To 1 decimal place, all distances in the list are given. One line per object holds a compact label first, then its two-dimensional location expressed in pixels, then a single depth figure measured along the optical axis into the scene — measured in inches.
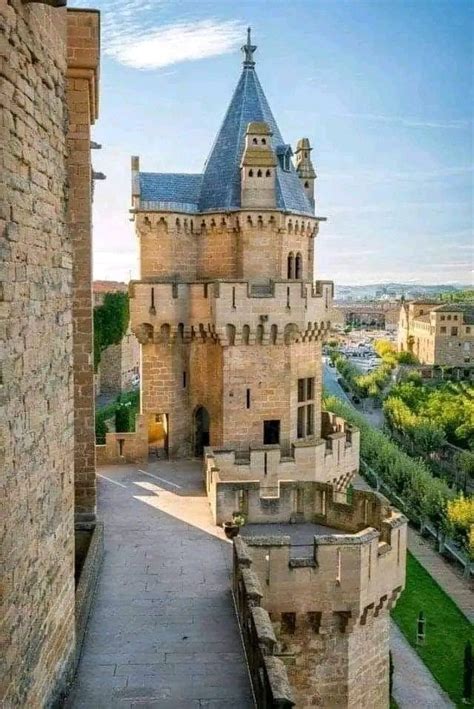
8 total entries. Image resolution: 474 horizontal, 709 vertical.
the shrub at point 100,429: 1481.4
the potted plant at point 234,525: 608.4
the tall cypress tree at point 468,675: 834.2
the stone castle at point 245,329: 696.4
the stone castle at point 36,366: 253.8
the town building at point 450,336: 3929.6
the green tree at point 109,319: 1803.6
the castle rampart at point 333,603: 515.2
